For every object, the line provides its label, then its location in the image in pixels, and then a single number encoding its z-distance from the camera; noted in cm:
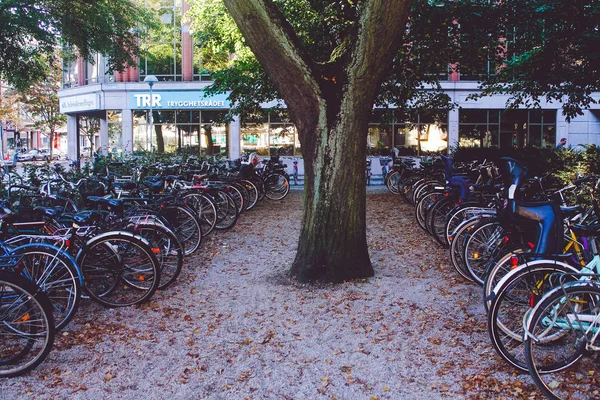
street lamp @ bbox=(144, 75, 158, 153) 2282
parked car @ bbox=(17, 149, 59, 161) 4788
